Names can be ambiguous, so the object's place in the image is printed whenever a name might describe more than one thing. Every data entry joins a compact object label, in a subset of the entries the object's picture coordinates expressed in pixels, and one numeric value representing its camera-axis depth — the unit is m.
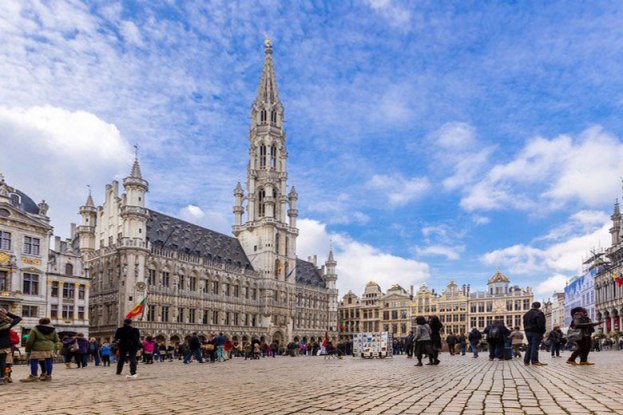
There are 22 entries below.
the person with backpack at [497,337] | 22.80
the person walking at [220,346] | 30.95
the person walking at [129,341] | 15.67
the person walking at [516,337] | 23.50
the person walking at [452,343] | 33.38
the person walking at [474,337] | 28.48
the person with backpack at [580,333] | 15.61
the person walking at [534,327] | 16.28
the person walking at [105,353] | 27.65
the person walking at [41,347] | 14.82
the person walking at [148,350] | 29.30
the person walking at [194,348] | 28.53
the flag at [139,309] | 47.94
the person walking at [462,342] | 37.33
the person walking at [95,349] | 28.18
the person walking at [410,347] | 29.51
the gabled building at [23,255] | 42.81
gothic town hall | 62.75
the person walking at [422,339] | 18.86
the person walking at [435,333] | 20.00
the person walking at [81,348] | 24.25
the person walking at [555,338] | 27.20
